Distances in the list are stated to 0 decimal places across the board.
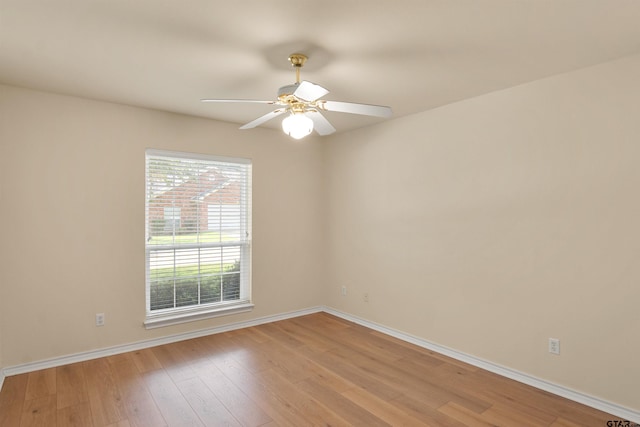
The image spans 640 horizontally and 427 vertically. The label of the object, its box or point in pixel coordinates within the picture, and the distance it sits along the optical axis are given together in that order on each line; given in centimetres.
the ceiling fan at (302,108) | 232
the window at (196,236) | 380
